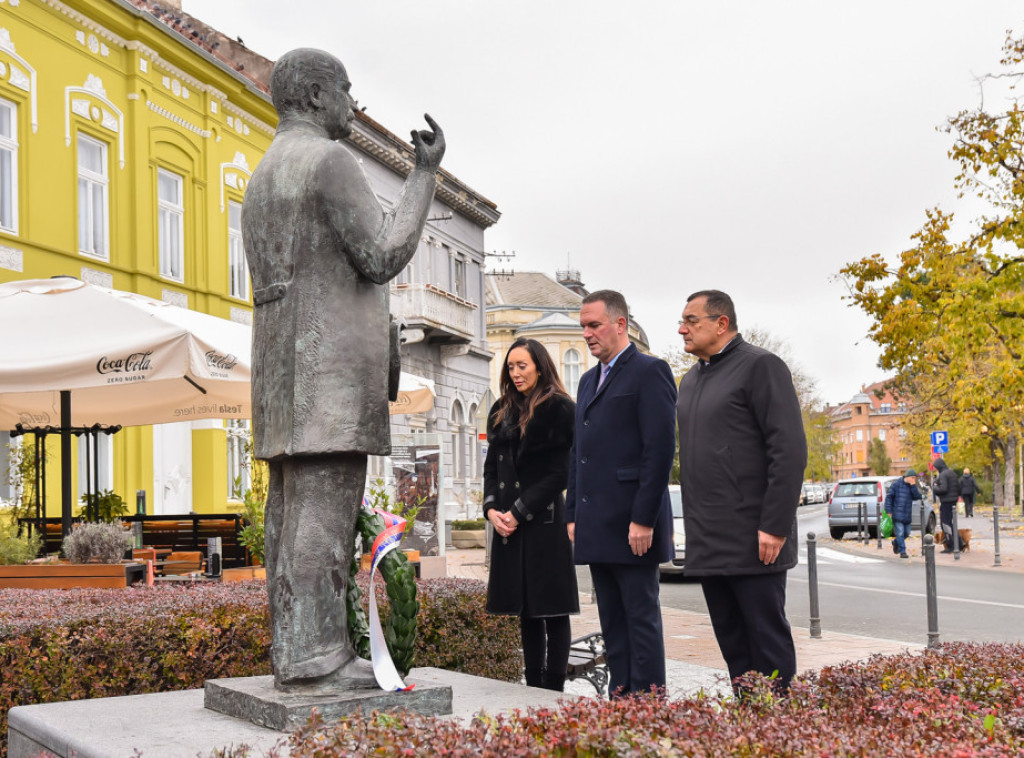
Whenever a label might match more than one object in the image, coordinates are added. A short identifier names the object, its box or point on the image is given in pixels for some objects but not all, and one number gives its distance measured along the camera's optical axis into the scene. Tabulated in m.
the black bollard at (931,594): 10.30
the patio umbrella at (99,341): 8.58
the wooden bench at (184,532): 13.09
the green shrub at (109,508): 12.98
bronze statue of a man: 4.31
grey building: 31.80
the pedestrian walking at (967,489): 44.41
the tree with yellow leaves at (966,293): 21.69
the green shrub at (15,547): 9.59
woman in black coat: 5.97
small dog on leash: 25.88
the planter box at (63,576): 8.62
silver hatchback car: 33.47
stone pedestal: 3.88
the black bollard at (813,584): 11.37
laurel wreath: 4.38
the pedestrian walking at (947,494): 24.95
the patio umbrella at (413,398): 11.92
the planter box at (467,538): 30.83
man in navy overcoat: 5.27
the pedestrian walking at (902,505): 24.47
